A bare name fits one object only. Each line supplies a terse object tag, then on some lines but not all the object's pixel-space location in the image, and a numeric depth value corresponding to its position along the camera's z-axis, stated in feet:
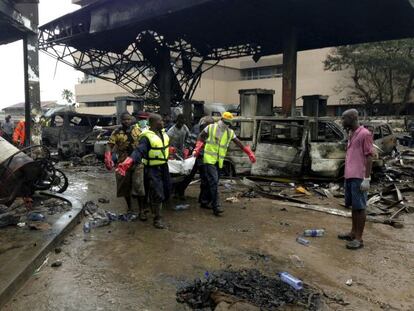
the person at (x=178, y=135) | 28.04
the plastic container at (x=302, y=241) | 17.54
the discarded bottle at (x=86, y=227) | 18.97
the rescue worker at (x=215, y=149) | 22.16
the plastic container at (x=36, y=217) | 19.71
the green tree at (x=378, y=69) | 94.53
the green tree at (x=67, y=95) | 189.26
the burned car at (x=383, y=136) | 39.62
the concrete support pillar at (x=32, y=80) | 31.99
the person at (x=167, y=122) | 46.20
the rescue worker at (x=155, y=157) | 19.42
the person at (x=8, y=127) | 60.48
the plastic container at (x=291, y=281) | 12.62
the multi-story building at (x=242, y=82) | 121.49
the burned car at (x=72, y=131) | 50.29
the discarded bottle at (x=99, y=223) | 19.67
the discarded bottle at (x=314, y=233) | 18.70
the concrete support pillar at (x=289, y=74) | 48.60
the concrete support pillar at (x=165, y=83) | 63.87
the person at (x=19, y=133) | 49.25
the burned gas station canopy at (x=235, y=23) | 42.32
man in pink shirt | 16.48
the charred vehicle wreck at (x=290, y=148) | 29.71
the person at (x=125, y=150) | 20.85
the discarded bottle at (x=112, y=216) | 20.89
